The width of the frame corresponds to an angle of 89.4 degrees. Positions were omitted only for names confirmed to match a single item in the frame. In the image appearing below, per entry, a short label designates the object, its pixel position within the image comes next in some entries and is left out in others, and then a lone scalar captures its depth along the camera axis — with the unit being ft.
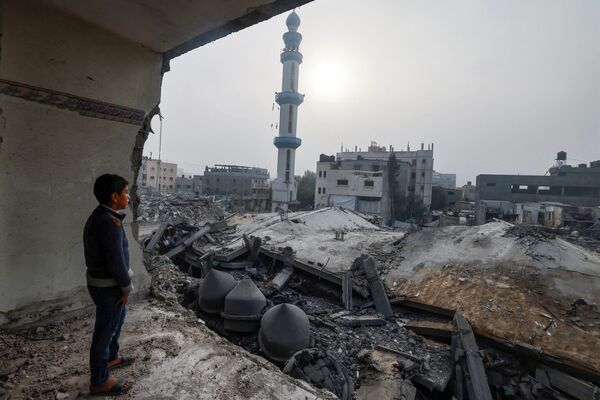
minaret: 111.24
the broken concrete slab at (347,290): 24.38
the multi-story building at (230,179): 161.48
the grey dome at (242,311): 19.06
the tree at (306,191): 139.64
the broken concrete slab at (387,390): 14.79
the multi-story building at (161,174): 176.86
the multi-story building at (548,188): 107.34
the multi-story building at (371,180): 114.42
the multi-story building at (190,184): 170.50
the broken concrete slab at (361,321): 21.54
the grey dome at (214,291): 20.56
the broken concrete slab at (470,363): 16.79
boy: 6.75
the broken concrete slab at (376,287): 23.61
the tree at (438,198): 142.42
